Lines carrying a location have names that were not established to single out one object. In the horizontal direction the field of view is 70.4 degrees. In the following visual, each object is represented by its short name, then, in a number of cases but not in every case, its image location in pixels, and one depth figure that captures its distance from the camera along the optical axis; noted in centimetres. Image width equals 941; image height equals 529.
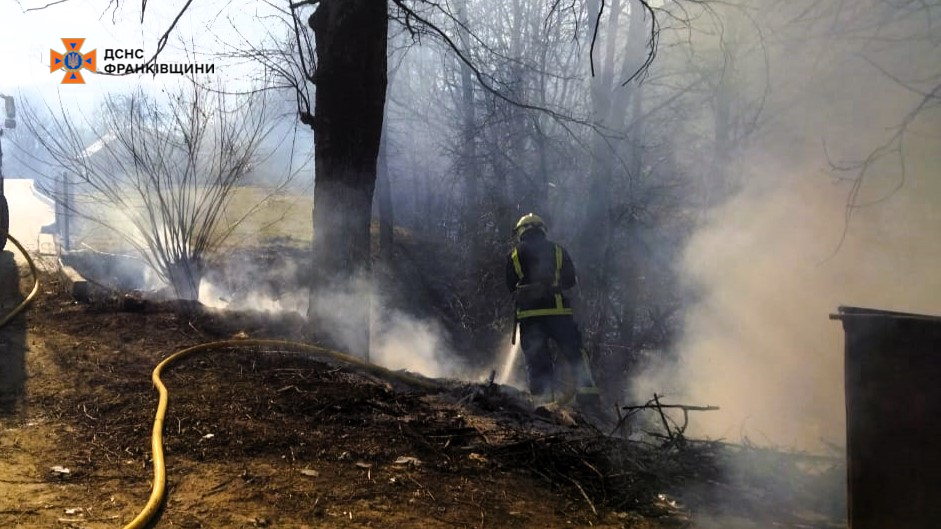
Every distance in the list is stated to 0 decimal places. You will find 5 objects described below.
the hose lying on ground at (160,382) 287
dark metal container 277
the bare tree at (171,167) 790
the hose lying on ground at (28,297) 579
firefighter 679
